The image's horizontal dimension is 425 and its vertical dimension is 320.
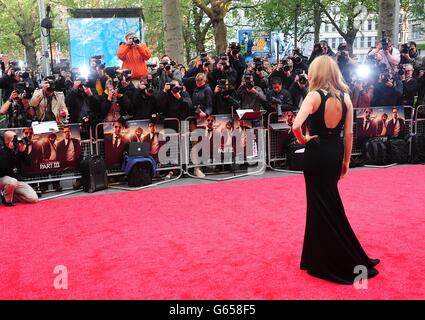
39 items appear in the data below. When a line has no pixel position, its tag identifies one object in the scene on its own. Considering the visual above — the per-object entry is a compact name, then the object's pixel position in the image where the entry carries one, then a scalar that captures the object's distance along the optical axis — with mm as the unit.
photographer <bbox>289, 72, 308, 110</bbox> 10430
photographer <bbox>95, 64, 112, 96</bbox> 9859
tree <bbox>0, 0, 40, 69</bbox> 39688
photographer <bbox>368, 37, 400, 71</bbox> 12031
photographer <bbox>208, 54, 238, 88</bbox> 10617
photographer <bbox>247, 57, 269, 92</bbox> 10828
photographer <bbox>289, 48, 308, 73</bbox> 11180
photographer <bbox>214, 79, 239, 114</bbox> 10094
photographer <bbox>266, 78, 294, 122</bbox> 10258
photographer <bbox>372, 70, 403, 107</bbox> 10805
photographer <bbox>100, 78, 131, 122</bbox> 9406
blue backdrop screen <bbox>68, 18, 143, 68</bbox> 19531
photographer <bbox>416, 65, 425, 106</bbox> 11289
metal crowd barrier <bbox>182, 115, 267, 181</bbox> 9875
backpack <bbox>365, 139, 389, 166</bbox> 10719
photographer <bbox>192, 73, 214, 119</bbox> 10000
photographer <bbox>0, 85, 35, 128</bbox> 8836
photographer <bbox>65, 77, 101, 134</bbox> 9316
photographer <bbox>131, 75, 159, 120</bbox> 9633
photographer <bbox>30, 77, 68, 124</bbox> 9242
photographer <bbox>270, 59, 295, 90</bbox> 10883
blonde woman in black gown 4578
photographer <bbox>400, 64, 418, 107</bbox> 11227
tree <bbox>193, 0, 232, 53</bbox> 22766
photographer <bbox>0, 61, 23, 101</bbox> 9789
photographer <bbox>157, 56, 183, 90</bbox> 10352
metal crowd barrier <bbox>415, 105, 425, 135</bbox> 11172
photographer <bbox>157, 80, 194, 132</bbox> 9719
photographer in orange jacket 11234
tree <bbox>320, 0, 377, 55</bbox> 33375
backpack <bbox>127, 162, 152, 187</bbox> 9234
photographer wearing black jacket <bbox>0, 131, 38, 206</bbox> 8078
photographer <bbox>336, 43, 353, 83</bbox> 11297
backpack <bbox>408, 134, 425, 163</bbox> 10852
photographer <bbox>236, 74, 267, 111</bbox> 10195
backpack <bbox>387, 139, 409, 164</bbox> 10812
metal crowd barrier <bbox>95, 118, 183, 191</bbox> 9328
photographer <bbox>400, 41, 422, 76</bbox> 12164
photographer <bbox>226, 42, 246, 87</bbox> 10891
